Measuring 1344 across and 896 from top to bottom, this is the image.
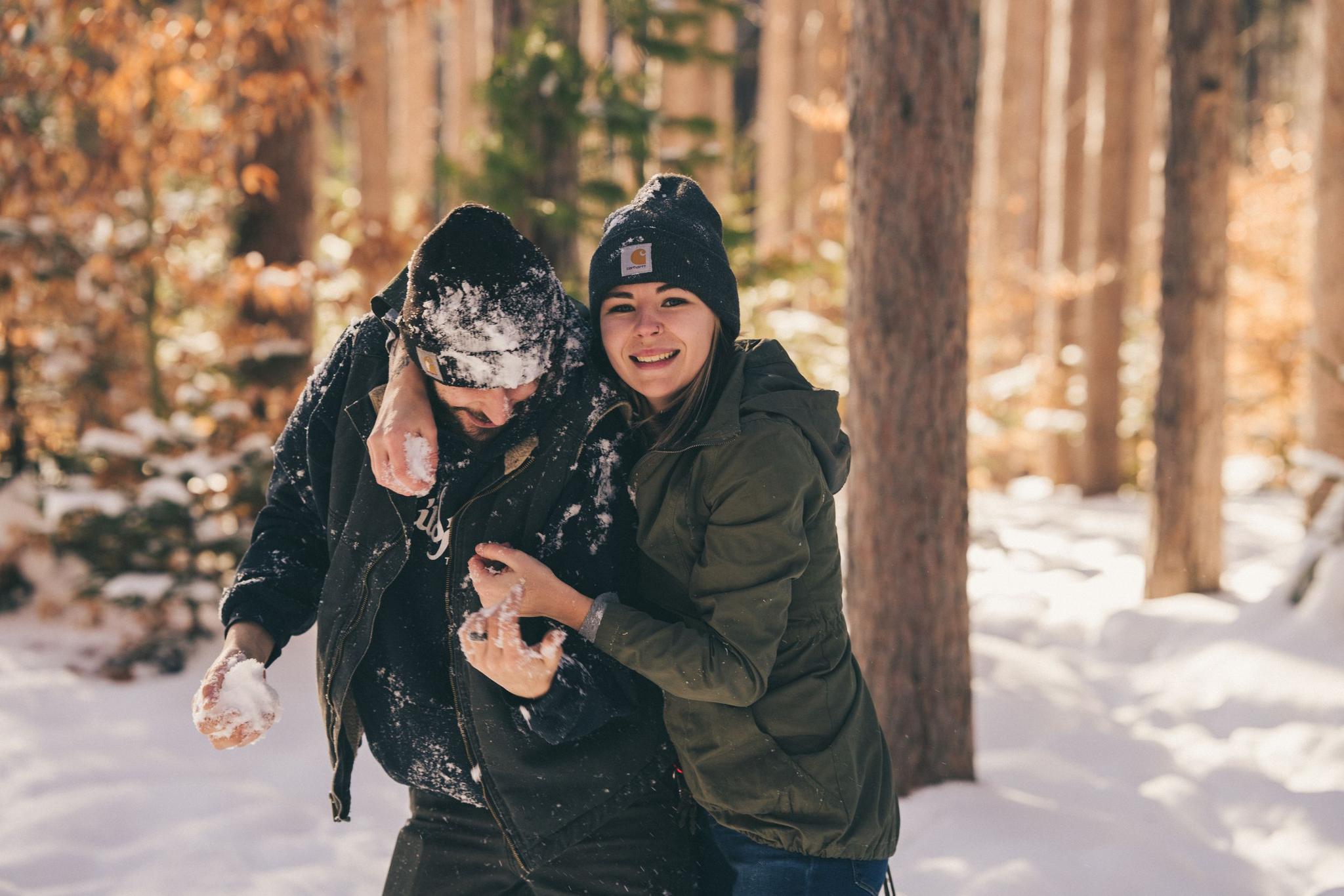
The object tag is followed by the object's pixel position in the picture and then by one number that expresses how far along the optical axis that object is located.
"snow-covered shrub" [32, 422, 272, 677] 5.95
